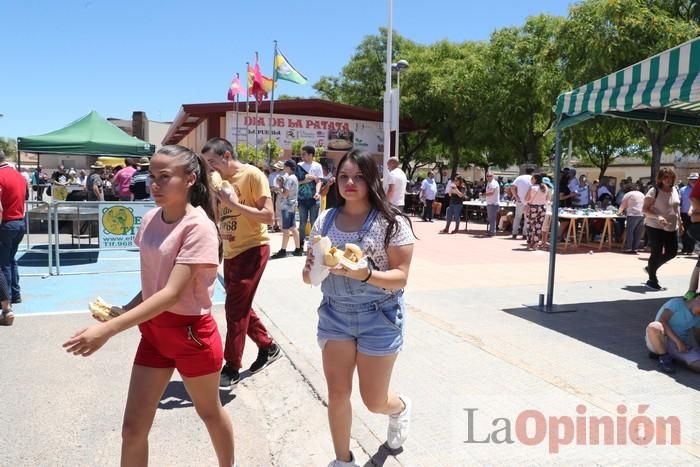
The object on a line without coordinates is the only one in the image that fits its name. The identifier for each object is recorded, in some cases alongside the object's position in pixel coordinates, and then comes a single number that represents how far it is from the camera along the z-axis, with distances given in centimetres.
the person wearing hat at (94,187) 1367
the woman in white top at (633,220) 1207
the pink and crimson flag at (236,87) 2209
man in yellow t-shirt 414
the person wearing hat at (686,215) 1211
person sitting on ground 455
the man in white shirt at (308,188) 1139
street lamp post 2037
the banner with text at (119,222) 916
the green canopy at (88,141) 1307
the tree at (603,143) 1667
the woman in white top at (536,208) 1270
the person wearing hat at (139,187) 1248
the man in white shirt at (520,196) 1353
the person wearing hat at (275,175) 1191
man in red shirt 603
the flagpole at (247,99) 2205
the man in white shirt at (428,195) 1956
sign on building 2522
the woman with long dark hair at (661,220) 782
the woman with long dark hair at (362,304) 279
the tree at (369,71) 3525
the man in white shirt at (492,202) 1494
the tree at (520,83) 2384
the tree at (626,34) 1489
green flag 2045
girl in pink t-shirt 245
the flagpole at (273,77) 2020
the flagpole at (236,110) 2317
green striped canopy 516
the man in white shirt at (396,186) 1014
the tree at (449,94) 2640
